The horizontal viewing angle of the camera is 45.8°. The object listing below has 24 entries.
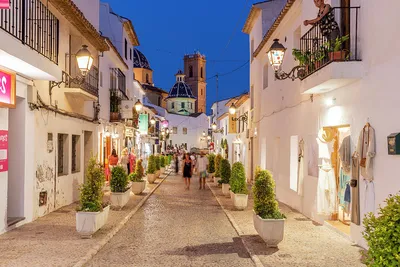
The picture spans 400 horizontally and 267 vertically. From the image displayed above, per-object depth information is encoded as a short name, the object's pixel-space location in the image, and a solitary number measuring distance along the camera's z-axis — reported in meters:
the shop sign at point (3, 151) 10.34
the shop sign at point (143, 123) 36.96
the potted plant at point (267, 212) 9.22
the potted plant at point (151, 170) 26.40
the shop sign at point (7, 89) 9.75
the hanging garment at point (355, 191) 9.61
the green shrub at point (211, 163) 29.73
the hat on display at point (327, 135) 11.81
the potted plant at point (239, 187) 15.05
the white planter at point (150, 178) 26.33
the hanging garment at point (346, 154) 10.24
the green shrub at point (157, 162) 29.19
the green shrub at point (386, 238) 4.51
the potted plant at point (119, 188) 14.64
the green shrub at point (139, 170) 20.16
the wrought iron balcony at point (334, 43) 9.83
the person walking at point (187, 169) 23.09
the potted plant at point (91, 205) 9.92
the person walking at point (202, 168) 23.63
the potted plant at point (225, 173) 20.17
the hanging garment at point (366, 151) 8.81
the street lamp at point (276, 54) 12.19
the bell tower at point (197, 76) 104.31
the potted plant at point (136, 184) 19.59
